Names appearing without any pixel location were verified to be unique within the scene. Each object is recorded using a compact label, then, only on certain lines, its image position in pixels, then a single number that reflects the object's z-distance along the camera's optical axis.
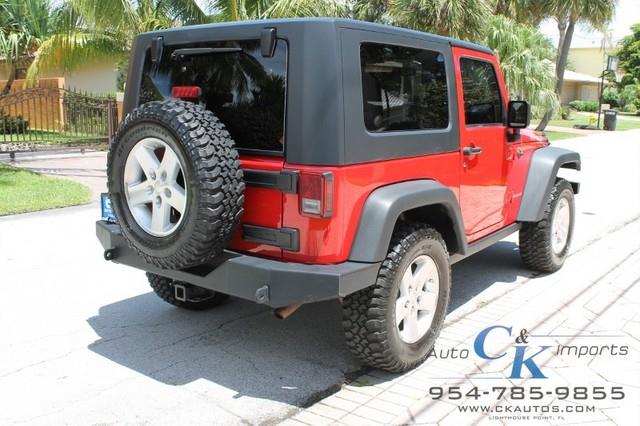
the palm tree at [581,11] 26.81
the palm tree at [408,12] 11.64
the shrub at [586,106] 51.09
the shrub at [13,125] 17.81
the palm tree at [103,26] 11.07
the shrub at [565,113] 37.91
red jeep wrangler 3.35
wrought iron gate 14.98
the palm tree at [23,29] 16.52
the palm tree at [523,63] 21.28
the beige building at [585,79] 59.19
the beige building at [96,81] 26.06
